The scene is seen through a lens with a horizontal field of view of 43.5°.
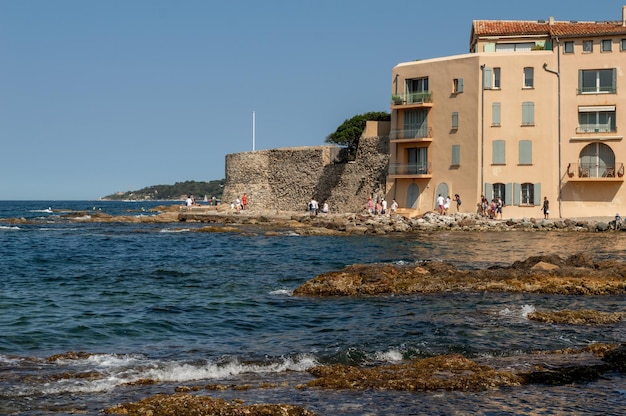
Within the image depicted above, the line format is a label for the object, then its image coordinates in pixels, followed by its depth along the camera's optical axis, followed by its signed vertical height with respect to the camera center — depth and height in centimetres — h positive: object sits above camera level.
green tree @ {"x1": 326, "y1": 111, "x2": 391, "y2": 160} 5897 +551
